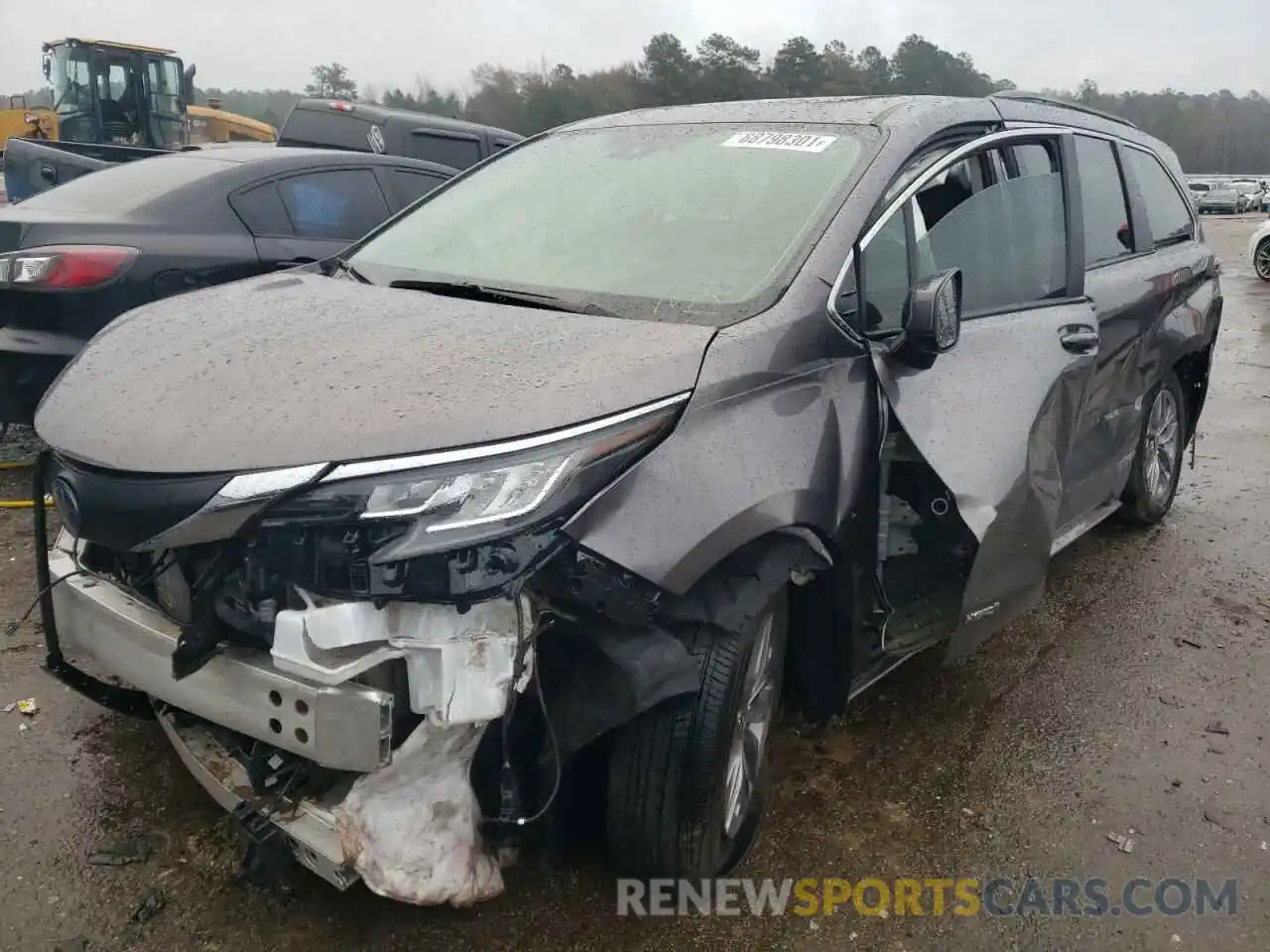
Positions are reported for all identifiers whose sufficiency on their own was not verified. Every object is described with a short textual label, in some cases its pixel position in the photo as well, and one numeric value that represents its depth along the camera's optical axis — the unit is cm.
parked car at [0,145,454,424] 441
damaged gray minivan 191
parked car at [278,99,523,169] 951
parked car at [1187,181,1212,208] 4860
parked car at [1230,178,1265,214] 4878
